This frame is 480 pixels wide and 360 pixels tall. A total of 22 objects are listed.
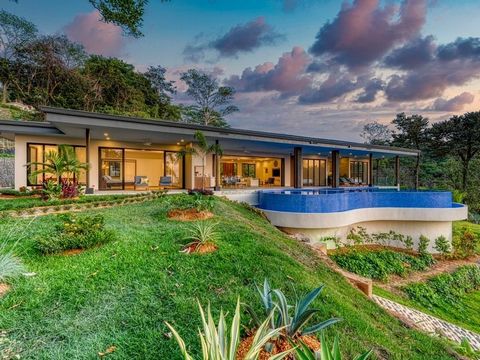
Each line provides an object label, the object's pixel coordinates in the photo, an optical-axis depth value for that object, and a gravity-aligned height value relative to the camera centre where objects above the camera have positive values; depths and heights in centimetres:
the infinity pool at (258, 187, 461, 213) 1098 -97
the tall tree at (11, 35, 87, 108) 2864 +1096
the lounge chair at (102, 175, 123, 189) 1514 -20
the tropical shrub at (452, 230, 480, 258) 1283 -328
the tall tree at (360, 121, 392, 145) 4362 +751
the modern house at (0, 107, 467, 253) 1088 +65
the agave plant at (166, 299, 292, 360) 189 -124
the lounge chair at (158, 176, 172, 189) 1582 -19
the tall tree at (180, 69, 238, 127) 3706 +1108
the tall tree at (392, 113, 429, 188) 3134 +567
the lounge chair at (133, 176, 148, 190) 1536 -25
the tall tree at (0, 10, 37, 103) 2806 +1494
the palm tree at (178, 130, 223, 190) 1229 +150
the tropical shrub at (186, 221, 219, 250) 517 -116
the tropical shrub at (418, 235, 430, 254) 1209 -297
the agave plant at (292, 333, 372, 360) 173 -115
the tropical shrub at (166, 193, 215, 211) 816 -81
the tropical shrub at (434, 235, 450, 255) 1226 -304
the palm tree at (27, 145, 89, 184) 1039 +58
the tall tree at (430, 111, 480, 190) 2697 +427
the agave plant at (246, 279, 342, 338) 251 -134
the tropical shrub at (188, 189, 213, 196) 1178 -63
